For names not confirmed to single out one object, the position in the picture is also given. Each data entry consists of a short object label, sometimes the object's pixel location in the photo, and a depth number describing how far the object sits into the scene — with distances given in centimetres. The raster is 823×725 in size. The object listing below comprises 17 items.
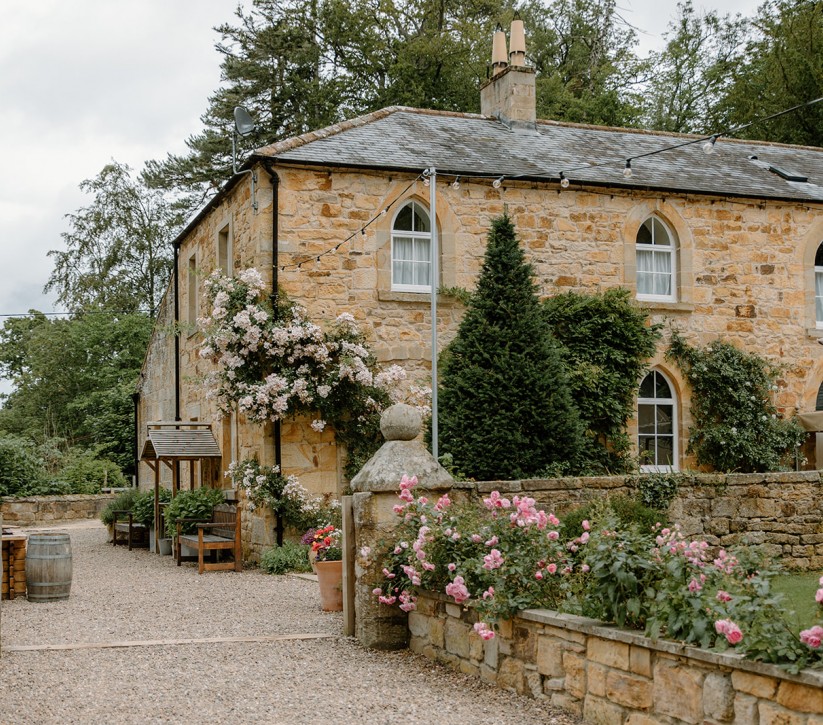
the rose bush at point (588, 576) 484
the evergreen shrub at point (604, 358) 1515
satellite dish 1595
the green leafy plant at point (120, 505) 1895
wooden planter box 1125
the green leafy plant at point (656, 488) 1214
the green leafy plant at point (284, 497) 1401
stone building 1478
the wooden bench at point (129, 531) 1805
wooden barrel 1098
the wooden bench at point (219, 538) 1398
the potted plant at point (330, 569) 969
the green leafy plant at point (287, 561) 1354
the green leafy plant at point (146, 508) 1772
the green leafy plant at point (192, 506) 1527
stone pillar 784
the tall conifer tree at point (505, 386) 1309
